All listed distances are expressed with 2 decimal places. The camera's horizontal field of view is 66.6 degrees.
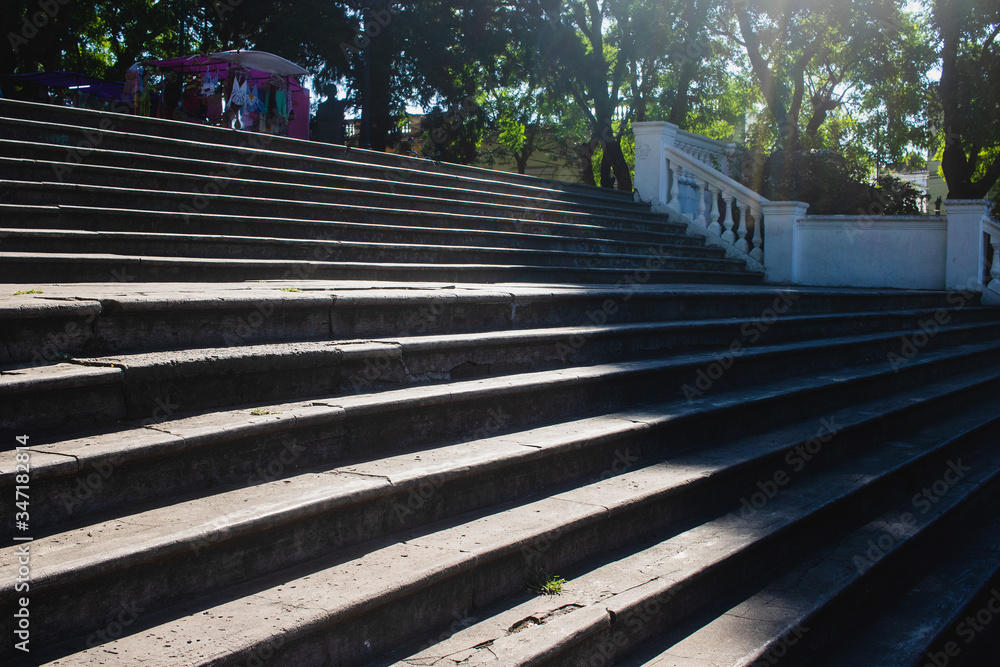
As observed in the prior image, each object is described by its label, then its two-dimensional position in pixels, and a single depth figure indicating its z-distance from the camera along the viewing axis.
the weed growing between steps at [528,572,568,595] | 2.79
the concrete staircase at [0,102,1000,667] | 2.28
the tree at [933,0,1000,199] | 17.22
